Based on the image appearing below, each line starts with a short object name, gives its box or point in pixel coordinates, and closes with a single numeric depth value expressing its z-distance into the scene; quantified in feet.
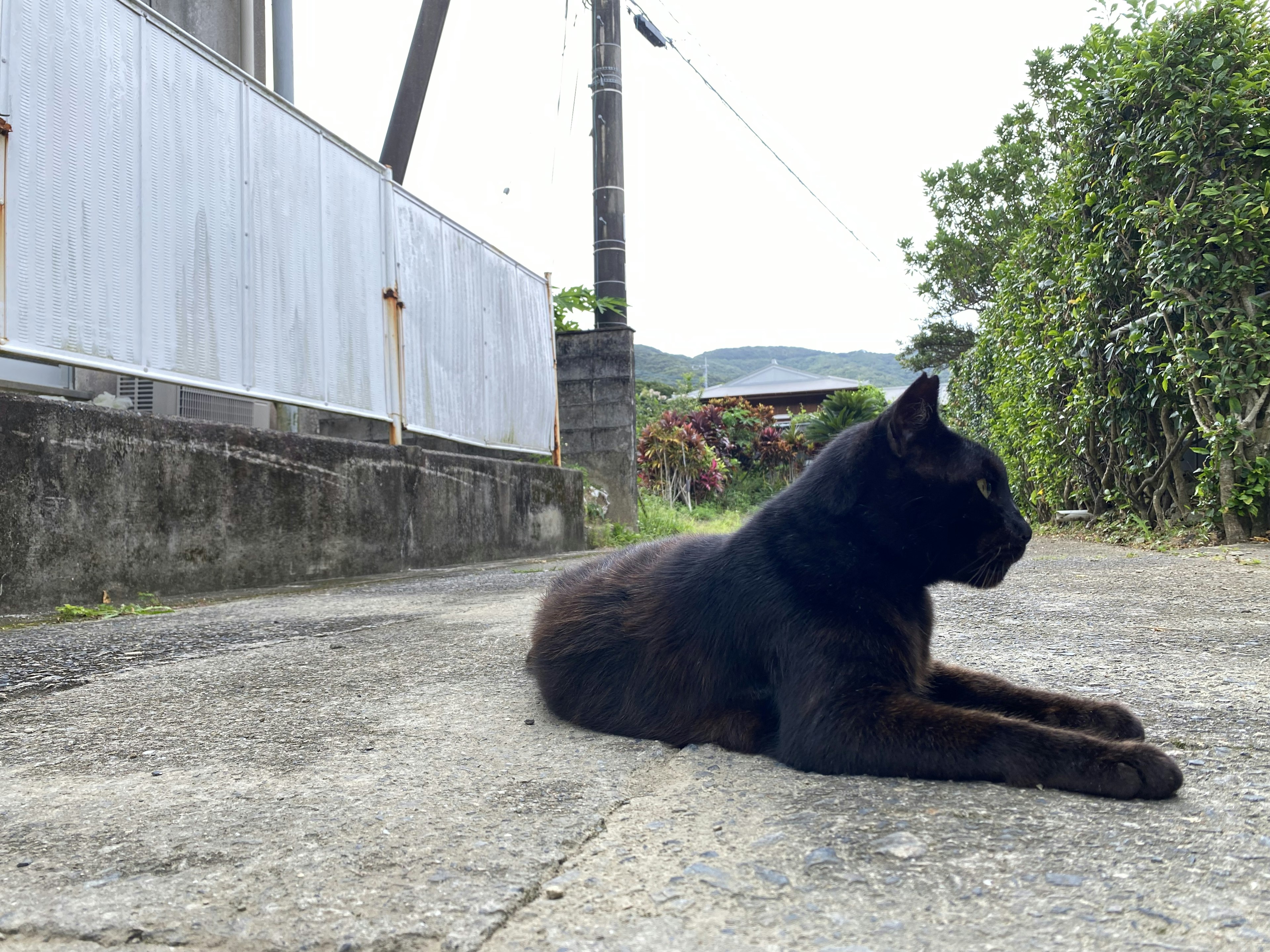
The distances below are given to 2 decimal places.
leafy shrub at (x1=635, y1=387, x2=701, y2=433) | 70.44
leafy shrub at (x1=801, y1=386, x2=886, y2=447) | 49.80
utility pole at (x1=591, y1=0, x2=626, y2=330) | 35.78
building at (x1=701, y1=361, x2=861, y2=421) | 96.07
